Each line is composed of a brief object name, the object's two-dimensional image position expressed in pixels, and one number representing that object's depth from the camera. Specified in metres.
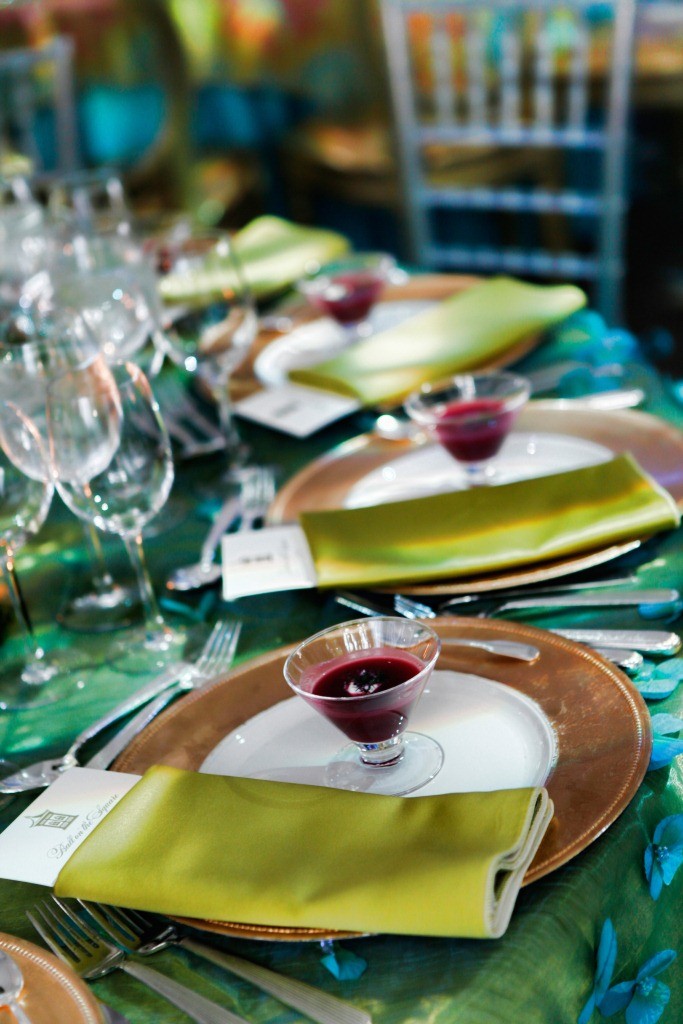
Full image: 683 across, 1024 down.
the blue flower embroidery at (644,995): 0.69
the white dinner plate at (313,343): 1.56
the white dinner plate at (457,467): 1.18
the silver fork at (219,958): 0.62
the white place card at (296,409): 1.37
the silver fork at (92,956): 0.64
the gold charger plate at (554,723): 0.68
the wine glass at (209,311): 1.33
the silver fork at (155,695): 0.86
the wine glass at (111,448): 1.01
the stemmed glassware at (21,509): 0.99
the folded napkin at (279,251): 1.88
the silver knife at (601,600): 0.91
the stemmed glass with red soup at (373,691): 0.75
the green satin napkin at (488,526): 0.99
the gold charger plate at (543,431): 1.14
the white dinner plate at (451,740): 0.75
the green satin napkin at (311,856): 0.64
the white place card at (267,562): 1.02
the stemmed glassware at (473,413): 1.14
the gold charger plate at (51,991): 0.62
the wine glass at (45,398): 1.08
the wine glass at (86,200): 1.98
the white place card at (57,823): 0.76
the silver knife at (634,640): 0.85
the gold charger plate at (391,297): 1.57
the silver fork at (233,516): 1.10
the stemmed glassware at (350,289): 1.59
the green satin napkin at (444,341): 1.42
